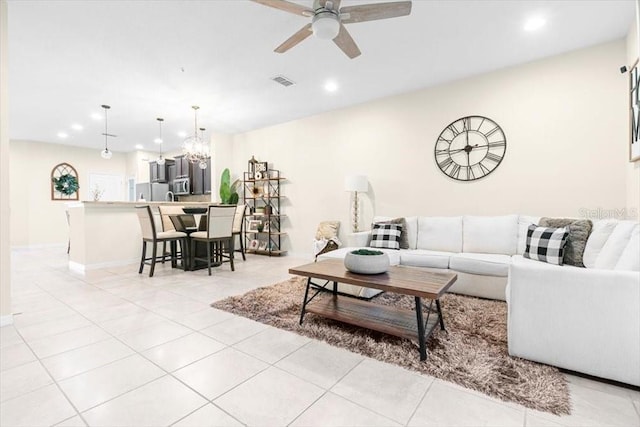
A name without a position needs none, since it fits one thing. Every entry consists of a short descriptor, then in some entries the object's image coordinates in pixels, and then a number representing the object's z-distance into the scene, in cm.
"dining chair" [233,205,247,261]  564
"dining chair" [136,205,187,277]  419
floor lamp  454
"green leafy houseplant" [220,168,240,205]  637
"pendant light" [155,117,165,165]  580
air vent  402
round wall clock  383
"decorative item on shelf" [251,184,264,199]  636
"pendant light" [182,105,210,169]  534
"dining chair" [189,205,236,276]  427
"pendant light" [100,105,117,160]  514
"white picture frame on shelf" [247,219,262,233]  623
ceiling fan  204
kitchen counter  464
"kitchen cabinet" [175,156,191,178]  773
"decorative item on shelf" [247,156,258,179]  637
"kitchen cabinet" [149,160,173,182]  822
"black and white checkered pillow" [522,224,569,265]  272
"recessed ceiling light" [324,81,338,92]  420
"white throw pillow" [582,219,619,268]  248
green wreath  785
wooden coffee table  191
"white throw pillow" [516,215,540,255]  332
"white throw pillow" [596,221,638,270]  198
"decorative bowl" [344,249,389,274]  227
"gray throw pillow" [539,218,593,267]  267
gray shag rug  159
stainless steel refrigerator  762
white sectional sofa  156
